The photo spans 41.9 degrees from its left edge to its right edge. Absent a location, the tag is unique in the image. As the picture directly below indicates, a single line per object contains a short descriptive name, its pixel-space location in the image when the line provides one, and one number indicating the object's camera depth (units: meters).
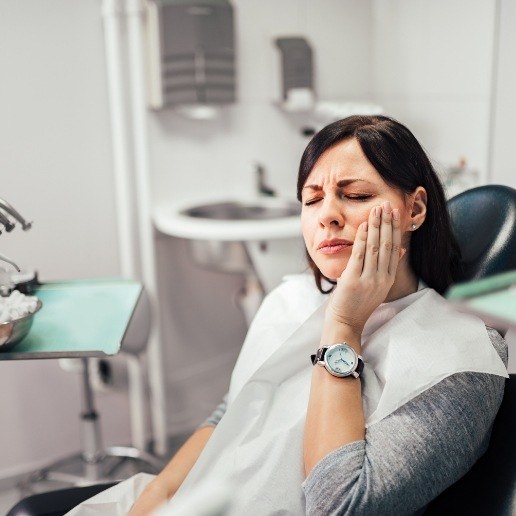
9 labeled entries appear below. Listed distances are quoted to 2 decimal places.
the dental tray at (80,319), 1.24
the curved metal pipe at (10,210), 1.28
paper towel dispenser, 2.32
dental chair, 1.01
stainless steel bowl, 1.19
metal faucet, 2.64
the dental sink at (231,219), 2.17
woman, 0.99
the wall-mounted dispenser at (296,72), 2.57
